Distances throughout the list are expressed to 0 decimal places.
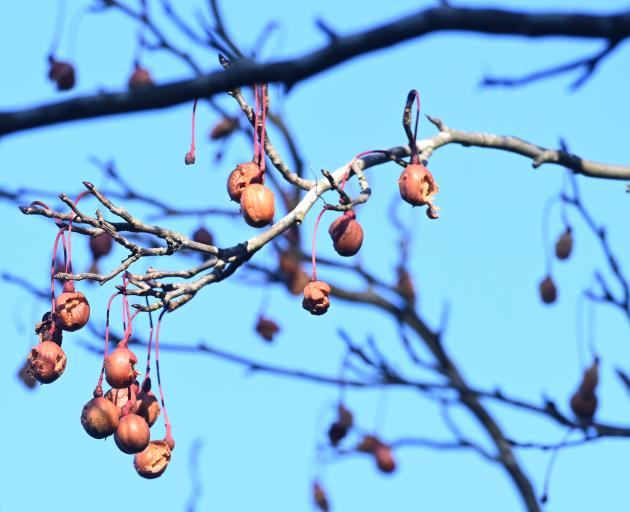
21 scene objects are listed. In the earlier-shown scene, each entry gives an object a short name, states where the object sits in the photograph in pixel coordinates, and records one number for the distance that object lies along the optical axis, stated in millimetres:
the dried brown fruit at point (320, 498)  16266
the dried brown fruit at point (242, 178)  7320
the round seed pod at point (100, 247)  12969
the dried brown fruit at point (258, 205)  7051
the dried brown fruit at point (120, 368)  6848
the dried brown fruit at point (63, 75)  14891
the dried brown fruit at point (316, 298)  7082
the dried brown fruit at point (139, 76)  14333
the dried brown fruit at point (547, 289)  12609
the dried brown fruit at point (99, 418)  6801
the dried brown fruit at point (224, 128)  15738
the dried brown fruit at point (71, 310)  6953
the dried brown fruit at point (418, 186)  7379
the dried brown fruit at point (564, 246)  11984
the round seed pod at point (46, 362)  6879
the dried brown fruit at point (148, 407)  7004
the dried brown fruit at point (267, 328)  15617
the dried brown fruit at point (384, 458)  15453
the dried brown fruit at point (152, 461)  7105
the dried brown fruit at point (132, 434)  6777
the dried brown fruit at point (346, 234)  7234
